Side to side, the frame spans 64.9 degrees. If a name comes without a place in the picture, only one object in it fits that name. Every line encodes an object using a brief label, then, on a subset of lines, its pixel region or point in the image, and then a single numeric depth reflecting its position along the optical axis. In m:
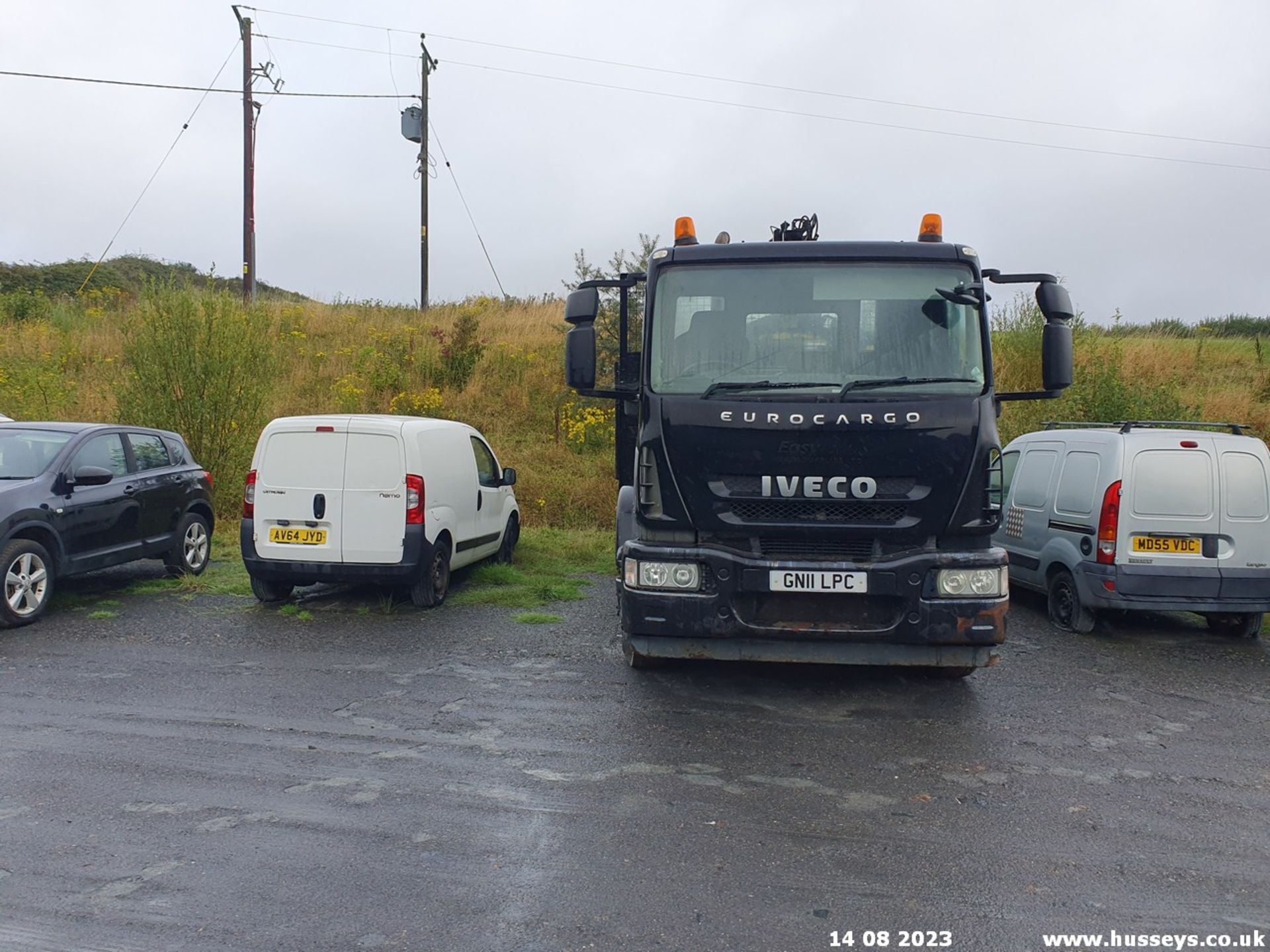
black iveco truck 5.85
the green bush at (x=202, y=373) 14.06
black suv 8.39
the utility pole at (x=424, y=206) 27.50
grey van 8.31
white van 8.91
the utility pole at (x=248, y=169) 22.92
